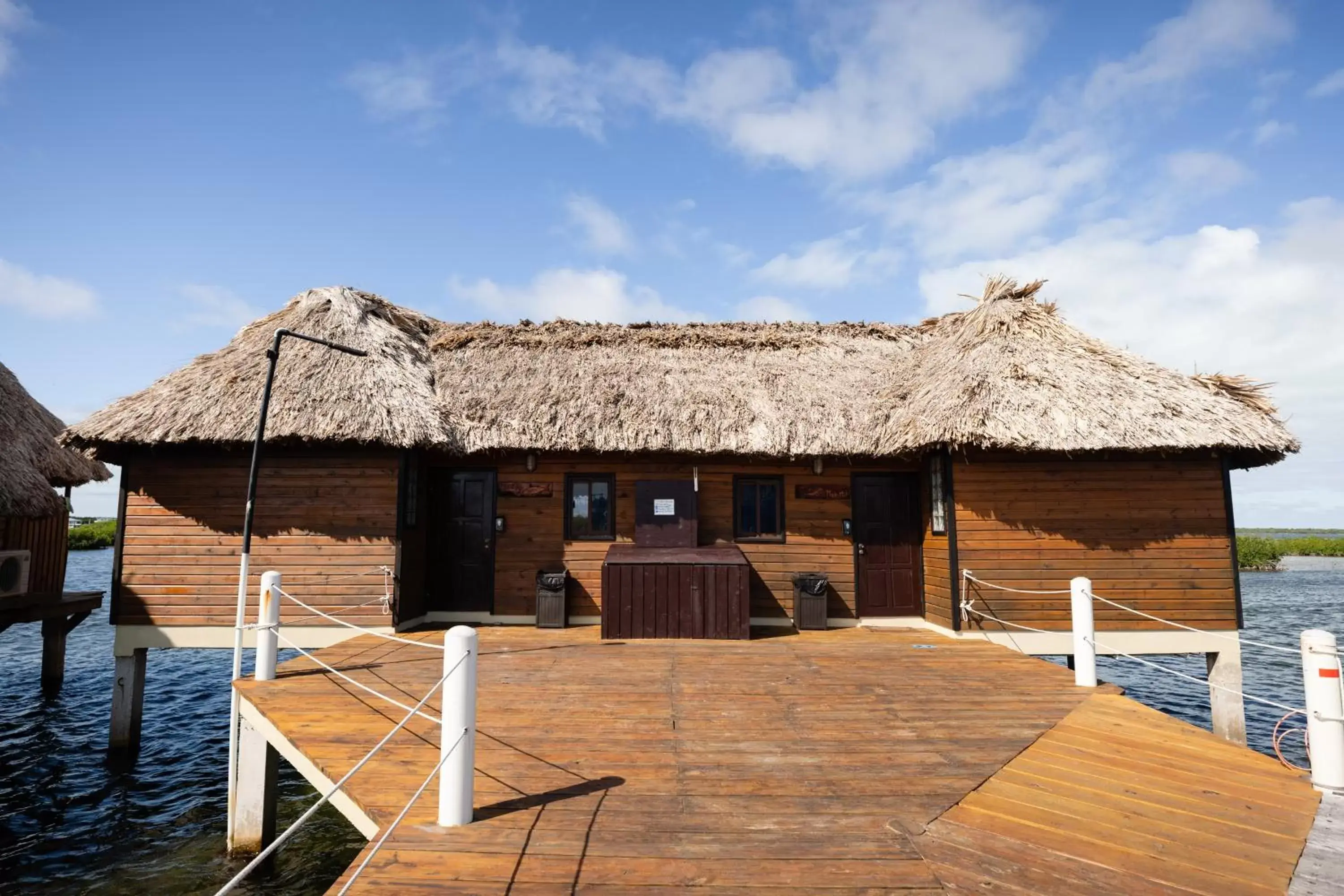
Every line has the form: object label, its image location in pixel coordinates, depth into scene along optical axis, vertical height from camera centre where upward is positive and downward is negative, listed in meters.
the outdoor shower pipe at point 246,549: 6.09 -0.42
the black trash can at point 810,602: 10.14 -1.57
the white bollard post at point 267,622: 6.45 -1.17
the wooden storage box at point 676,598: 9.12 -1.35
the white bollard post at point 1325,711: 4.27 -1.42
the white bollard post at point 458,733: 3.60 -1.29
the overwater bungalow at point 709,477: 9.34 +0.42
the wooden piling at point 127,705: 9.35 -2.90
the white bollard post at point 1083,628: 6.51 -1.29
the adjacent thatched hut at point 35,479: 11.16 +0.54
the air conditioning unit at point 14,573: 10.84 -1.11
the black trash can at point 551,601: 10.16 -1.54
